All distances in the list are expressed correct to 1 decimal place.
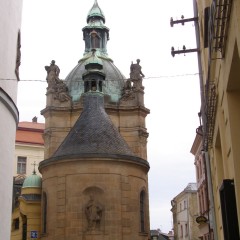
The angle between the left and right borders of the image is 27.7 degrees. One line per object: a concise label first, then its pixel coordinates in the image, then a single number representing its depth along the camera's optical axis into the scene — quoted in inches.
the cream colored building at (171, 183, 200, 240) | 2226.9
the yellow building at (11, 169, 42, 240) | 1273.4
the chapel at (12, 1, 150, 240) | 1063.0
